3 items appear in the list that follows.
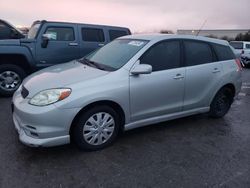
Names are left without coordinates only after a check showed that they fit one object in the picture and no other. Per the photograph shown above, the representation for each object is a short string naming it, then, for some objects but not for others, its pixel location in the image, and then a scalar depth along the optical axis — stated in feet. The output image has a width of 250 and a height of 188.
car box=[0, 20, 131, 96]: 14.71
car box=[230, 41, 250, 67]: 38.62
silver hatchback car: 7.85
